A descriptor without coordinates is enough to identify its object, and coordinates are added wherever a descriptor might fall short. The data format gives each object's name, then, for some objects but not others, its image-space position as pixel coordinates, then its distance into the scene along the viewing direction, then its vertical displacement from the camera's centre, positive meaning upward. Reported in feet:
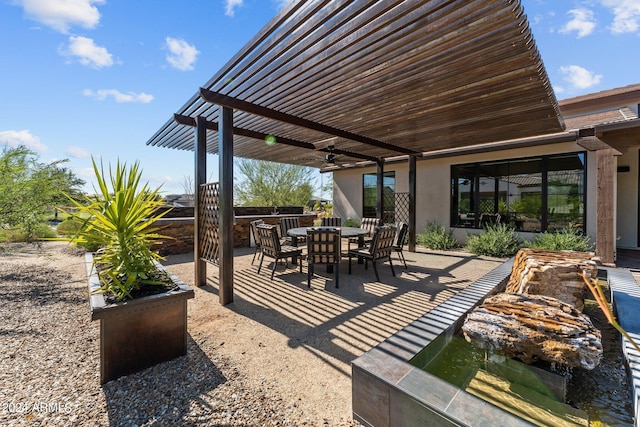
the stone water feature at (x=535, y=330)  5.58 -2.72
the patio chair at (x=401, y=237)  18.27 -1.92
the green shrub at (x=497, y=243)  21.59 -2.76
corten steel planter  6.51 -3.09
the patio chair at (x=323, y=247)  14.11 -1.98
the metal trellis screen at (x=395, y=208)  30.22 +0.15
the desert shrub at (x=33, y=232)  14.94 -1.24
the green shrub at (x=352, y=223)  34.62 -1.72
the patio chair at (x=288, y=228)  20.97 -1.61
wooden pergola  7.36 +4.96
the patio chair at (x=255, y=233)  17.40 -1.52
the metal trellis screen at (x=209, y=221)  13.09 -0.57
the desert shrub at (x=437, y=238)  25.59 -2.81
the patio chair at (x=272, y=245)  15.37 -2.09
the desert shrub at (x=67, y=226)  26.14 -1.49
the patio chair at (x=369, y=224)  22.51 -1.25
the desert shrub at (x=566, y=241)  18.13 -2.27
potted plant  6.66 -2.17
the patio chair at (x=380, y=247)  15.28 -2.19
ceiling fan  20.15 +5.07
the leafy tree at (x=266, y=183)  45.70 +4.58
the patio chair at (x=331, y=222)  25.99 -1.19
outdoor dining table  17.68 -1.54
